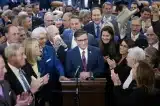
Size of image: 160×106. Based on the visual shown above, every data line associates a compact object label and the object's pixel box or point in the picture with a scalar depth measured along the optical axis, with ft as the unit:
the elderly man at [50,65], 20.02
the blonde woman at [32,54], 18.10
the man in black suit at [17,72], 15.72
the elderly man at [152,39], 23.54
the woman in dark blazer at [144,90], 14.84
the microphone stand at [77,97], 16.99
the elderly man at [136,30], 25.64
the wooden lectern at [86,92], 17.67
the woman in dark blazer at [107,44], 21.54
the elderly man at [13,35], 20.68
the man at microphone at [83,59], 20.04
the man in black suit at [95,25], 27.85
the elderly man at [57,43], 22.09
